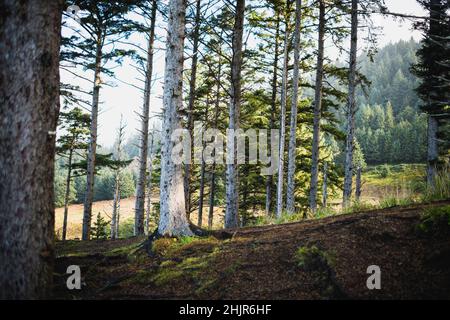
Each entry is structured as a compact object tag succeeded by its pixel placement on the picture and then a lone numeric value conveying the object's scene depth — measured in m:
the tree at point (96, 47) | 11.01
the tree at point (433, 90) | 13.42
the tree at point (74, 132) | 19.36
